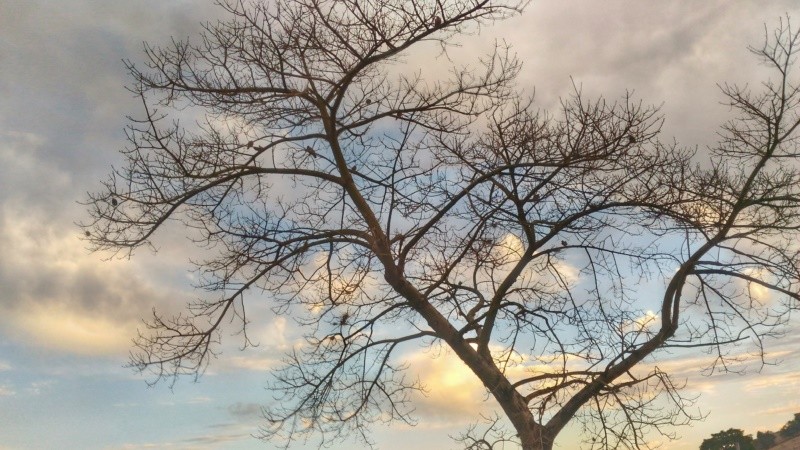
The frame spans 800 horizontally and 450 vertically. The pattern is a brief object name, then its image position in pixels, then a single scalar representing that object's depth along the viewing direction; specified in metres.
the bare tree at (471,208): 8.26
